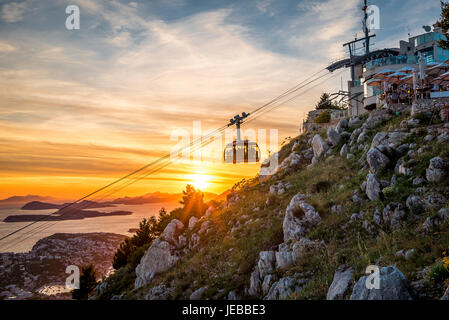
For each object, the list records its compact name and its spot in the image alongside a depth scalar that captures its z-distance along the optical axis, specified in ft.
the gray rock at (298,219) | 50.30
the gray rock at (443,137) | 52.37
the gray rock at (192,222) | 86.15
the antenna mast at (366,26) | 174.09
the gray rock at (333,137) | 89.53
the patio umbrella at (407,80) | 83.27
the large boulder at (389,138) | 61.00
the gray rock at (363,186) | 52.80
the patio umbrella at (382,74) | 94.43
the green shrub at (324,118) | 138.58
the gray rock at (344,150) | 79.46
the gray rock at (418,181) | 45.39
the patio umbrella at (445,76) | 71.12
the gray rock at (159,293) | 58.85
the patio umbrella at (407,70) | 92.45
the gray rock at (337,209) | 50.16
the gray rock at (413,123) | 64.13
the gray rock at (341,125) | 95.63
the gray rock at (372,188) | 48.93
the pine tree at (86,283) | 158.20
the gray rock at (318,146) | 89.40
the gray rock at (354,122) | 92.97
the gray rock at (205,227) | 76.75
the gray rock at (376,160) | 55.83
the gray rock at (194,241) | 74.82
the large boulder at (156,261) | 76.64
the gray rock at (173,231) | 84.07
